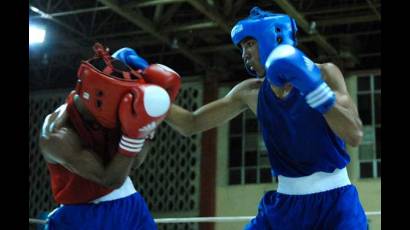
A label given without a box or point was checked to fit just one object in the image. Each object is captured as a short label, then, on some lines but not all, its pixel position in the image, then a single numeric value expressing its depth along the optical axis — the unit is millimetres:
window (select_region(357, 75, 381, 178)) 12233
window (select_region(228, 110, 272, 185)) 13016
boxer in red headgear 2692
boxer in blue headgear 2776
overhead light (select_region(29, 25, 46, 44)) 11117
